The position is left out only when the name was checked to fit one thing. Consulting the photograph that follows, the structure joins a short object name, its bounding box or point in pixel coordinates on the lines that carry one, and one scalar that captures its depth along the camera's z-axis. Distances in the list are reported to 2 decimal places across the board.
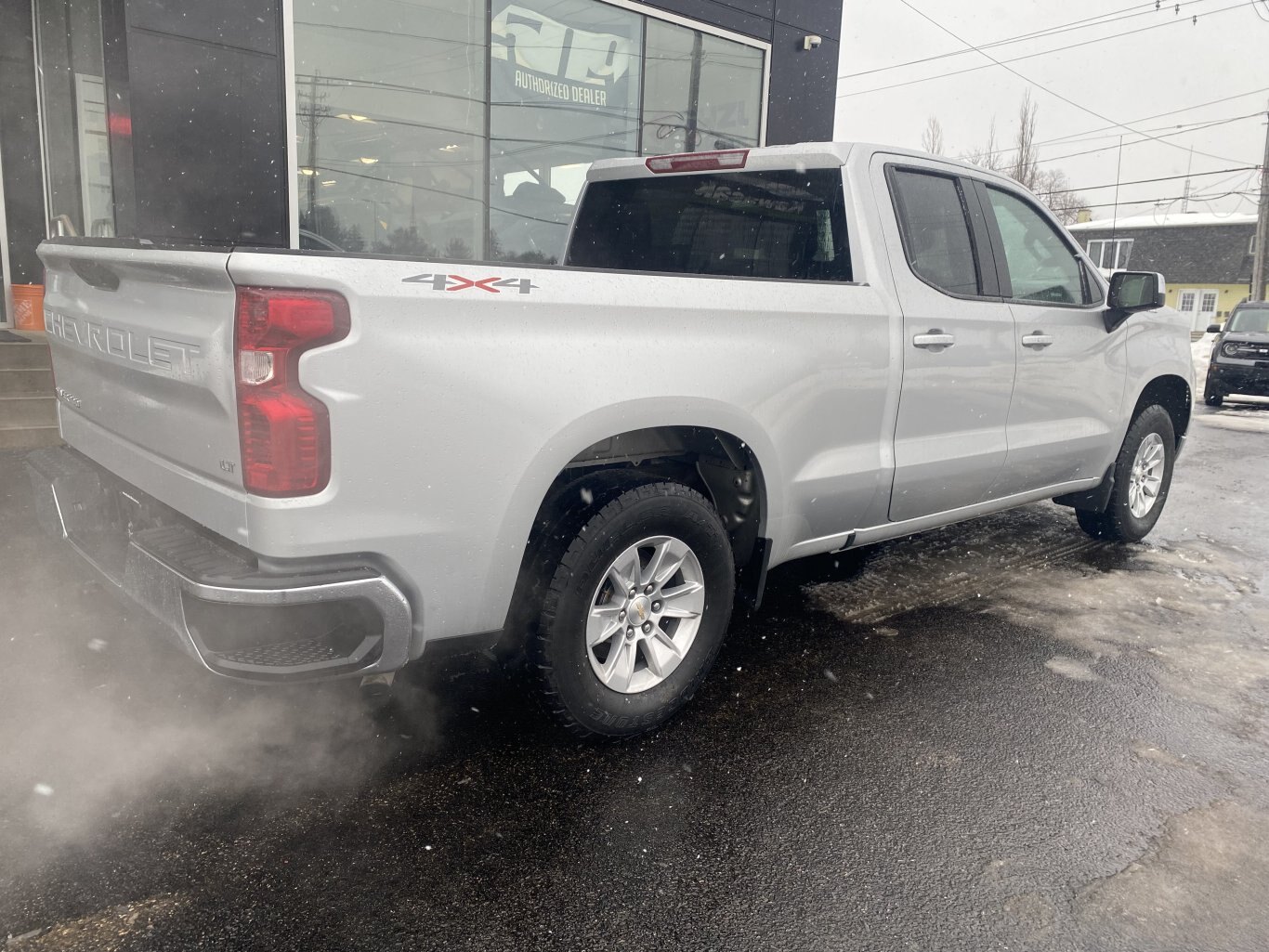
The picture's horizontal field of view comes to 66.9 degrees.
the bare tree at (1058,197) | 45.38
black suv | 14.39
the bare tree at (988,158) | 41.03
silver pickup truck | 2.34
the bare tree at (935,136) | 41.00
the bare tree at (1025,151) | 40.88
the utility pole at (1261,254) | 24.98
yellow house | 52.16
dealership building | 7.14
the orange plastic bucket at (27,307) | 8.87
